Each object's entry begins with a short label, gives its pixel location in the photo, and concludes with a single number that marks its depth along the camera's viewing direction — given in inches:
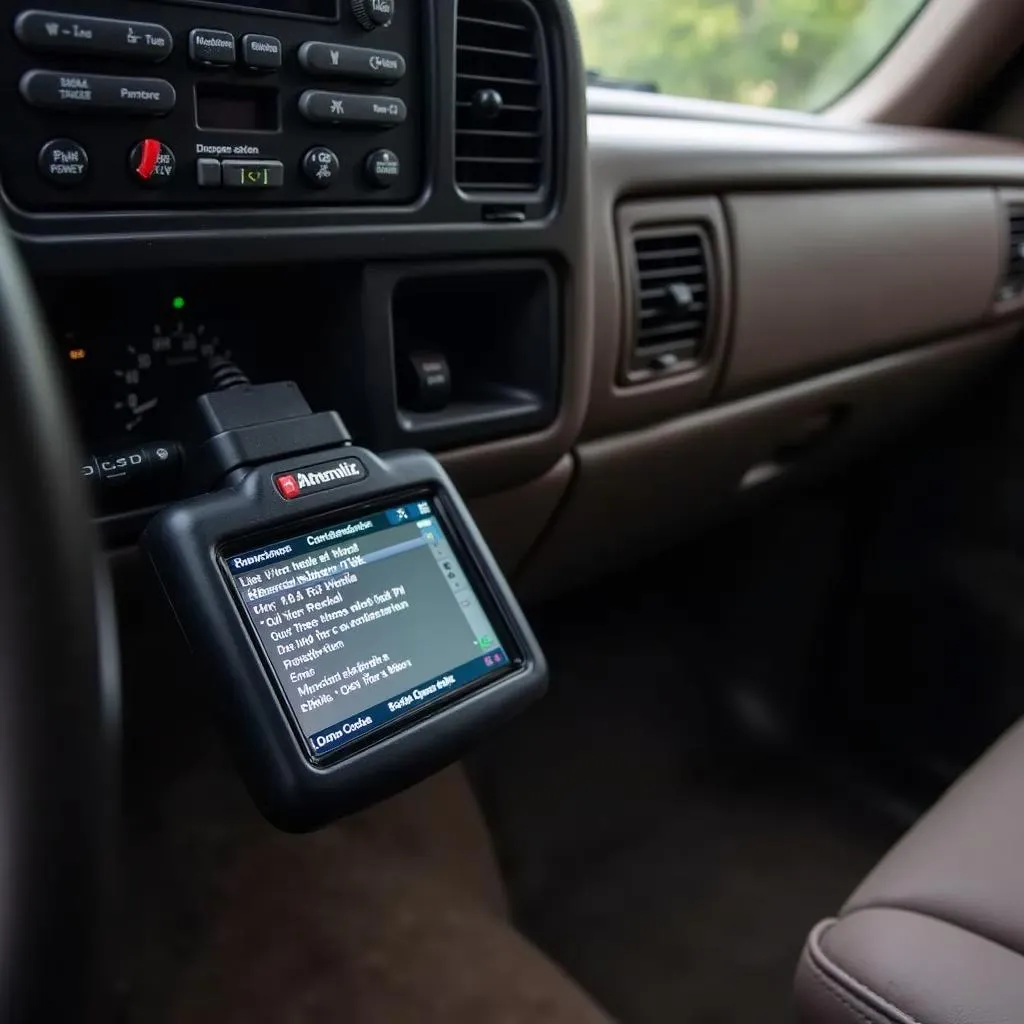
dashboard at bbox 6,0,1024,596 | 25.0
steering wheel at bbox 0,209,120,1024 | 13.1
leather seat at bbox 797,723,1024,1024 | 29.1
